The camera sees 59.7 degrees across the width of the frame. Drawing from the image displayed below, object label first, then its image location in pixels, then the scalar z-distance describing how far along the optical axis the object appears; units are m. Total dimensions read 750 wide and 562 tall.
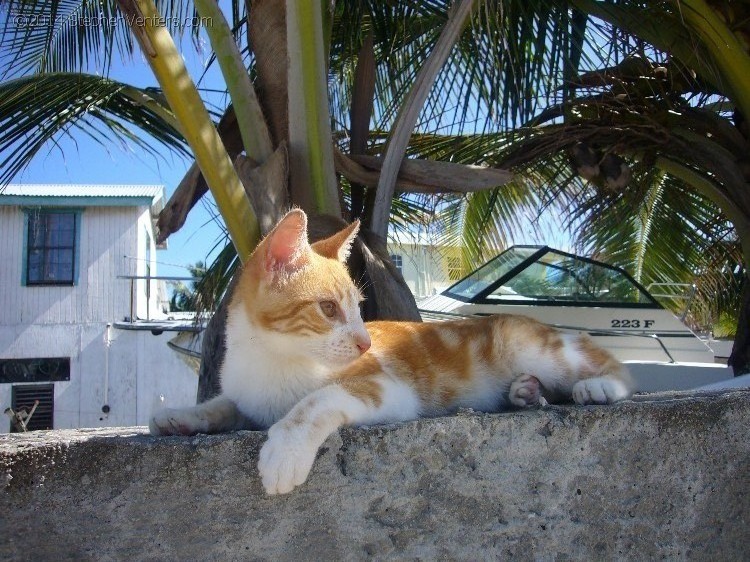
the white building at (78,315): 11.57
